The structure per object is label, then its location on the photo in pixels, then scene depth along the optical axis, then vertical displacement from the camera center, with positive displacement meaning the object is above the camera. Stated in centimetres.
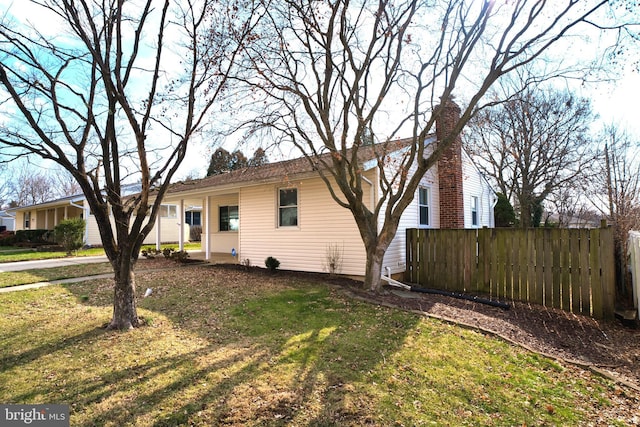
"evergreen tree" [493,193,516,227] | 1850 +73
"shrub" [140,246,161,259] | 1450 -104
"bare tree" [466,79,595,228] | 1598 +407
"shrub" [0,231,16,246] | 2281 -63
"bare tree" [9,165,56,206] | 4216 +530
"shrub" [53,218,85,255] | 1496 -17
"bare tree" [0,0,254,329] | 472 +161
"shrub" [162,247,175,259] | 1376 -97
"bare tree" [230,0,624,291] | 680 +336
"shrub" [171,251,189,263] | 1279 -103
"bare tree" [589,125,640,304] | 822 +129
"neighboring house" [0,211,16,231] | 4281 +101
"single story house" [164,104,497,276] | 948 +59
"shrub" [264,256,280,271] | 1062 -110
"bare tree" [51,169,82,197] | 4070 +539
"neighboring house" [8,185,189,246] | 2036 +102
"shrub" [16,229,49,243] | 2187 -35
